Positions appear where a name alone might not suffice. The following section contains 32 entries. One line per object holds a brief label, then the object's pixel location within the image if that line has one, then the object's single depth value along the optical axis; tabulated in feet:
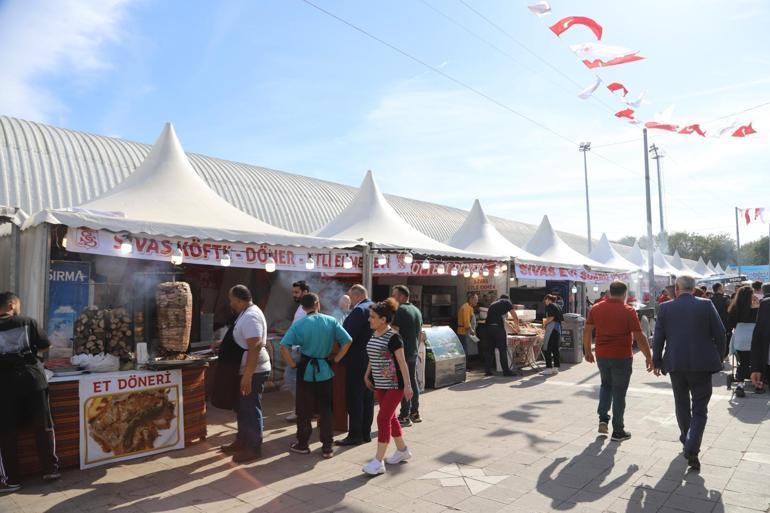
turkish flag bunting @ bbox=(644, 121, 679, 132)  33.01
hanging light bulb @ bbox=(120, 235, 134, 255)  18.71
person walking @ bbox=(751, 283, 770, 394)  17.22
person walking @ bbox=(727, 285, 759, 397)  25.64
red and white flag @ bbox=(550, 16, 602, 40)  22.16
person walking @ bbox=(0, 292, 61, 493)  13.42
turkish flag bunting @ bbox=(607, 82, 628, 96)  29.09
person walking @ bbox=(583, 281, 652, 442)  17.44
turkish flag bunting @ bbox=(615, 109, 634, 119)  31.83
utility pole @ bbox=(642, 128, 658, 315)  61.77
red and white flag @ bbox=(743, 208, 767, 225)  98.89
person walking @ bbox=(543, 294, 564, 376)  32.60
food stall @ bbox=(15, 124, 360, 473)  15.55
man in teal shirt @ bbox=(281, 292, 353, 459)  16.29
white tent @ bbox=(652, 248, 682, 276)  84.20
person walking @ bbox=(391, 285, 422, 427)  19.75
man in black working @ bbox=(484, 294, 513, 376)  30.73
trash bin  36.70
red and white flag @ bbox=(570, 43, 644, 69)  24.09
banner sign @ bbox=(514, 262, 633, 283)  39.70
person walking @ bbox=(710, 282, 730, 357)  32.30
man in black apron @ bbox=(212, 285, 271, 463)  15.58
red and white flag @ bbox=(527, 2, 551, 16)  21.59
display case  27.63
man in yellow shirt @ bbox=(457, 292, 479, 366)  32.01
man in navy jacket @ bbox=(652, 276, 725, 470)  14.47
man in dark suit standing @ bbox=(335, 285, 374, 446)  17.75
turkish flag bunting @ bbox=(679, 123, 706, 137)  33.60
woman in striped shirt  14.79
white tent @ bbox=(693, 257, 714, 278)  131.54
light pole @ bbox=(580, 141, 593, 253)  126.73
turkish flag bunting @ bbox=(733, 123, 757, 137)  34.14
